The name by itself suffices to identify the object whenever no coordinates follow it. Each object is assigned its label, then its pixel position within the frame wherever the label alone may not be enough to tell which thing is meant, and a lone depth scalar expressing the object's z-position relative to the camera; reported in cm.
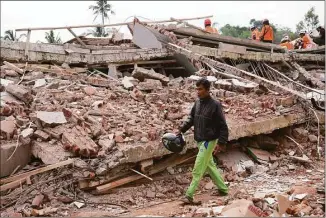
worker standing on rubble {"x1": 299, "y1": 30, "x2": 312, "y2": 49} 1323
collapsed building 505
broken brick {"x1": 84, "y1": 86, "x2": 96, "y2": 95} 687
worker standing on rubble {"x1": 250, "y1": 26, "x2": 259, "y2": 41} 1305
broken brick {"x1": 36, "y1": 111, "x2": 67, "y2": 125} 546
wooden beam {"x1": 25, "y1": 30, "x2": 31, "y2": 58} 835
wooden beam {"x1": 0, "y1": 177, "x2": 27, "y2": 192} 475
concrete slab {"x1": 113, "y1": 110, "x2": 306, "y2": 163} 519
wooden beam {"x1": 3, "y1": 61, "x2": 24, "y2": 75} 756
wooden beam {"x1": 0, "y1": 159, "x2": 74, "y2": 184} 487
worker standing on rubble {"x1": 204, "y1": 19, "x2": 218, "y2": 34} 1248
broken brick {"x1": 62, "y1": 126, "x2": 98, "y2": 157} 504
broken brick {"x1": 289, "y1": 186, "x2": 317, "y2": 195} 491
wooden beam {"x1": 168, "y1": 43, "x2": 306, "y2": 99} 909
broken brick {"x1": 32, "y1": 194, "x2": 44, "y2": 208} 458
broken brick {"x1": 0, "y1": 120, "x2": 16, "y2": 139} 515
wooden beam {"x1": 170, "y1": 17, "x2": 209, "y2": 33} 1095
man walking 461
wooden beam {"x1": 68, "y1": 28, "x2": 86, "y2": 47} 964
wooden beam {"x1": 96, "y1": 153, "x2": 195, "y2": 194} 497
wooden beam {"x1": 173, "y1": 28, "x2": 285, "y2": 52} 1070
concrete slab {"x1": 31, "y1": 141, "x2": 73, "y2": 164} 501
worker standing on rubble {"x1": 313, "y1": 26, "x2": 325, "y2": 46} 1371
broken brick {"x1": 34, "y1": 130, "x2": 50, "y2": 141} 528
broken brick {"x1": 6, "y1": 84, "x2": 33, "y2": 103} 609
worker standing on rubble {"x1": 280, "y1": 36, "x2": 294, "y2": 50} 1349
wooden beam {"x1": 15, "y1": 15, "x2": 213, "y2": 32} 839
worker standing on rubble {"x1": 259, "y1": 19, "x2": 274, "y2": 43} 1217
